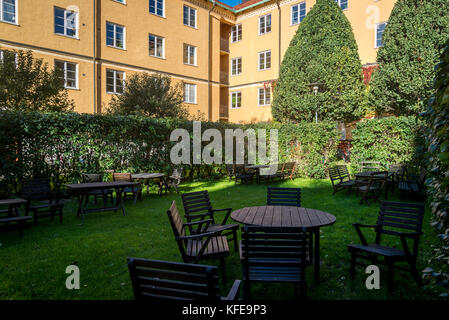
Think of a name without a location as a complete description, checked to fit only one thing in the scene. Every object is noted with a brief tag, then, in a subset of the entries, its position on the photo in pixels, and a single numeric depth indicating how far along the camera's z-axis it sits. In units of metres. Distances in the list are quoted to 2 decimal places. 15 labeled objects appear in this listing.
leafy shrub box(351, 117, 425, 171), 11.43
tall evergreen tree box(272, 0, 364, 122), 16.06
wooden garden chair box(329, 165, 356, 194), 9.70
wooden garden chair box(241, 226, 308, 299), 3.04
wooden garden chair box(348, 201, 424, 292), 3.76
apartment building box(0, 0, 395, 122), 17.52
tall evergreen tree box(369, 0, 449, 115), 13.72
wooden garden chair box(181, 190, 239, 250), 4.79
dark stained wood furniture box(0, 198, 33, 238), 5.79
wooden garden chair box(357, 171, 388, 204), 8.62
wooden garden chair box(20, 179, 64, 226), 6.99
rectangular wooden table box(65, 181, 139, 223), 7.27
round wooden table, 3.88
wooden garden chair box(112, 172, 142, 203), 9.02
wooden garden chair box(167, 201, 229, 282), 3.68
